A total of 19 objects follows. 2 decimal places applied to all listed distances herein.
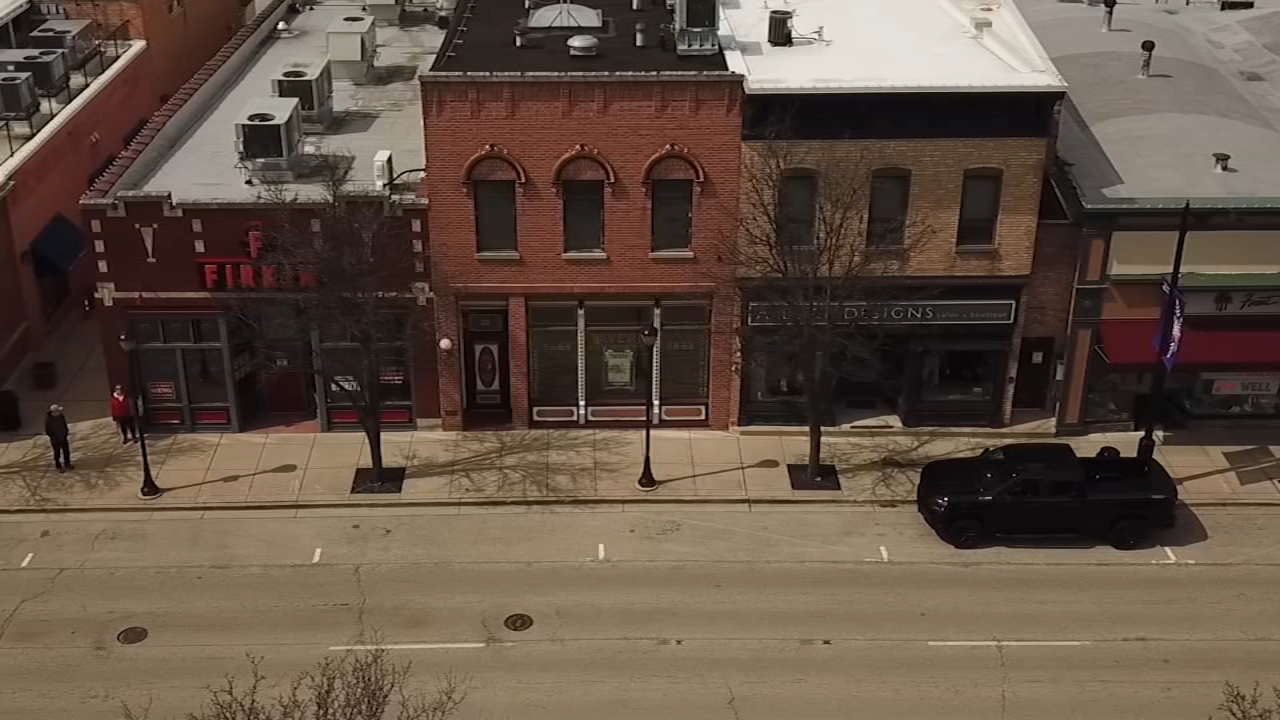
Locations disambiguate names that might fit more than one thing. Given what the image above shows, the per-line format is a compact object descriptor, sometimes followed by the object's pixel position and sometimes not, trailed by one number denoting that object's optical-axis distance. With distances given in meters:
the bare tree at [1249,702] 23.80
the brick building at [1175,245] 33.06
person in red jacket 34.19
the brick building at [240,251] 32.88
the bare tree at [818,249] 31.61
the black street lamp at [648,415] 31.19
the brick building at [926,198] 32.00
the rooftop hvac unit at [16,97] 37.84
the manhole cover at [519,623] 28.08
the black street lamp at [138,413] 32.03
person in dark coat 32.62
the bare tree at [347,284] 31.22
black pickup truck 30.25
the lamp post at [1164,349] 31.03
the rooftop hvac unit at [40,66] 39.62
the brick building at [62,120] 38.03
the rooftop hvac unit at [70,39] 42.06
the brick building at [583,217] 31.98
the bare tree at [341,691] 25.03
